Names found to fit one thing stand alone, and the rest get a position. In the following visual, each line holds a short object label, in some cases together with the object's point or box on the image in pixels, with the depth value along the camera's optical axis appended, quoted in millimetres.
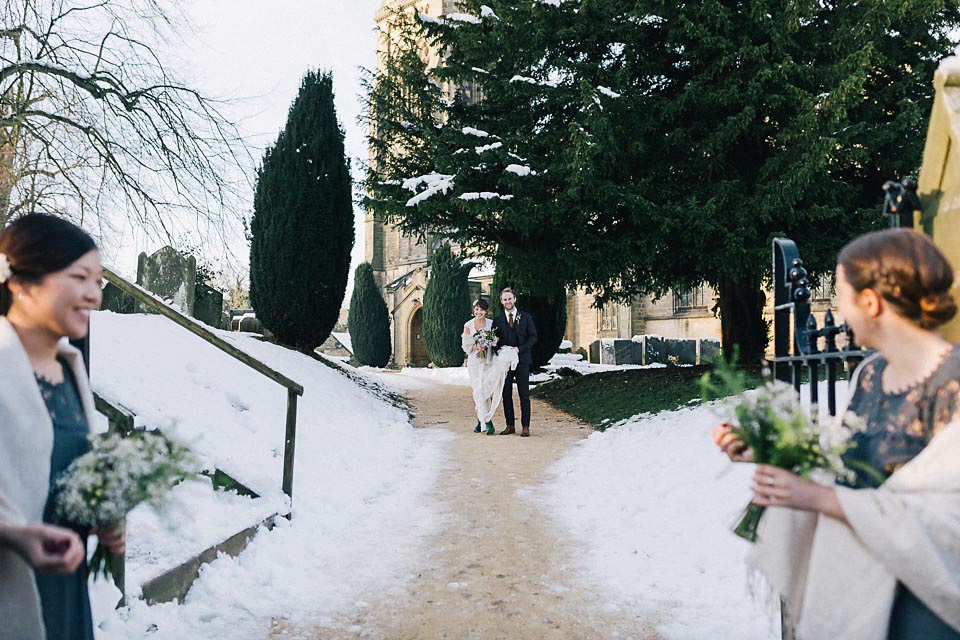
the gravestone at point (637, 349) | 26859
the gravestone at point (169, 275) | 10727
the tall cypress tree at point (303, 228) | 13820
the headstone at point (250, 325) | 16750
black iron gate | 2730
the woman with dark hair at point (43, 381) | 1609
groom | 9562
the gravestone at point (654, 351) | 26734
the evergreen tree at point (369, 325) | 30688
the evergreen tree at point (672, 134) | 9227
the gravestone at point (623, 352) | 26828
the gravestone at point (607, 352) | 27188
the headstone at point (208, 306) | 13266
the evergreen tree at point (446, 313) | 27219
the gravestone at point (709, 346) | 25531
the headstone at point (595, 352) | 28016
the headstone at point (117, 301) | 10250
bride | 9578
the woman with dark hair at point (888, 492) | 1444
